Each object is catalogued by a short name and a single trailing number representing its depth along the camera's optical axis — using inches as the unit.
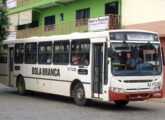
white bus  524.4
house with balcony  1018.8
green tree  816.9
